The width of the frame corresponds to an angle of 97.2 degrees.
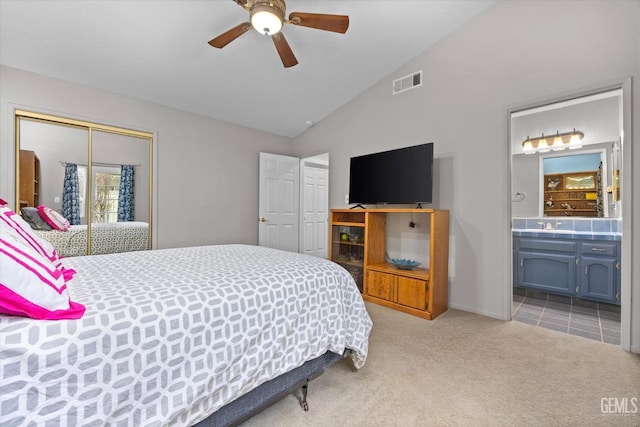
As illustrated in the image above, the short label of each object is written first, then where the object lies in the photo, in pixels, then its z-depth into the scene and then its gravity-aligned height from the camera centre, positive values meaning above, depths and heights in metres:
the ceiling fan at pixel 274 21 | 1.98 +1.44
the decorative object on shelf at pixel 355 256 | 3.71 -0.57
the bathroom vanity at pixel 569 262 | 3.11 -0.57
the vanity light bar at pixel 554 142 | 3.79 +1.02
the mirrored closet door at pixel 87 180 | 2.95 +0.37
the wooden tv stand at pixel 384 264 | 2.94 -0.62
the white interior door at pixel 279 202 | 4.64 +0.20
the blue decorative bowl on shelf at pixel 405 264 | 3.23 -0.57
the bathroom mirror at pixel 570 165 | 3.54 +0.70
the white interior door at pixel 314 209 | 5.13 +0.08
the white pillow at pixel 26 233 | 1.28 -0.11
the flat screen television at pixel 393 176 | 3.14 +0.47
